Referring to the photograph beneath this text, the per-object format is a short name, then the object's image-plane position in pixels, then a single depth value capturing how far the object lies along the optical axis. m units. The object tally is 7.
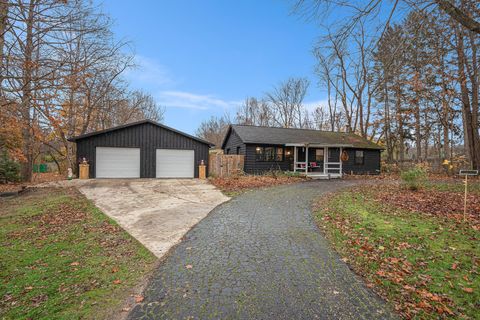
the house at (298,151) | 16.58
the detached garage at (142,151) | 13.70
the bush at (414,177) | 9.96
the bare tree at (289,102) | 31.30
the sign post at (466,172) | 5.81
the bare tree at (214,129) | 38.28
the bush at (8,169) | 13.54
